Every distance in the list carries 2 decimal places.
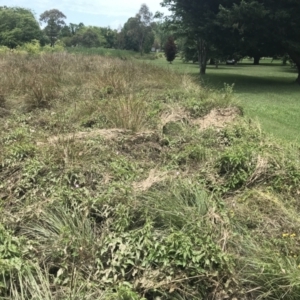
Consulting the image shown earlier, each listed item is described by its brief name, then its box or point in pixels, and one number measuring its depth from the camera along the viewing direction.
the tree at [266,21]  12.75
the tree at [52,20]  62.81
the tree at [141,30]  60.66
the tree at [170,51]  39.66
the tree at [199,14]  14.30
